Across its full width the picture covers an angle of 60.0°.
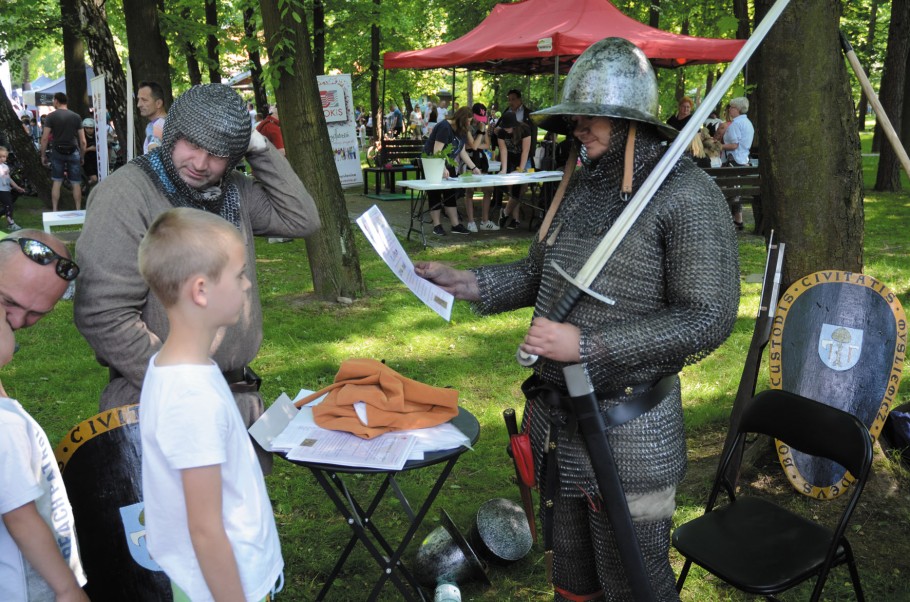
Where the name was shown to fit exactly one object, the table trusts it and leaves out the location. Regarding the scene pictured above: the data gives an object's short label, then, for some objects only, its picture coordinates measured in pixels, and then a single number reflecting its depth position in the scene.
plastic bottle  2.87
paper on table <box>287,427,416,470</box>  2.12
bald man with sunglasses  1.95
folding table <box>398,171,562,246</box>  9.23
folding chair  2.42
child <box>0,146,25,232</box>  10.82
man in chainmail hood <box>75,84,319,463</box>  2.14
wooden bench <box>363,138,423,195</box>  13.36
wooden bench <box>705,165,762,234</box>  10.04
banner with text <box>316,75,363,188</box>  10.96
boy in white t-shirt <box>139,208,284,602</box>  1.58
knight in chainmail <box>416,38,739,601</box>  2.01
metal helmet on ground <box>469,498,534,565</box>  3.24
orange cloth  2.32
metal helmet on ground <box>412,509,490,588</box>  3.08
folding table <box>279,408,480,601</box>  2.19
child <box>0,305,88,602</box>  1.73
